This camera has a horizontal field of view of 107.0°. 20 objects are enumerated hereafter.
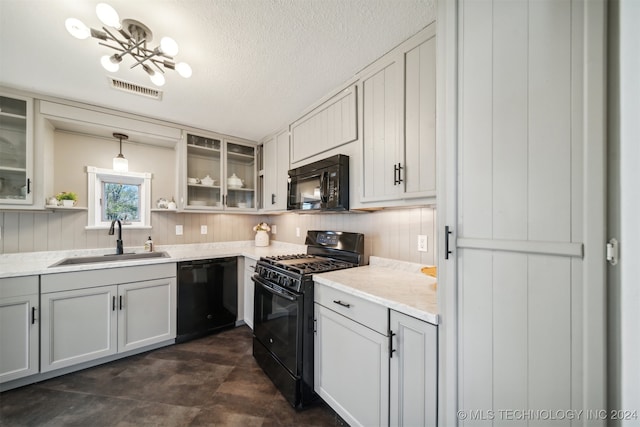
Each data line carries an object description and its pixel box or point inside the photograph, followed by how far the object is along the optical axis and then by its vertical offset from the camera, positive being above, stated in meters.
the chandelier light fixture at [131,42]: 1.17 +0.96
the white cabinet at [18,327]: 1.74 -0.87
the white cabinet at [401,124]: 1.35 +0.58
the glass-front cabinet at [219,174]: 2.88 +0.51
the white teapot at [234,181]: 3.11 +0.43
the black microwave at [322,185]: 1.83 +0.25
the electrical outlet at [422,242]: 1.68 -0.20
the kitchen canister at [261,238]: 3.41 -0.35
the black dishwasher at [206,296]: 2.50 -0.93
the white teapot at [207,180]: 2.95 +0.41
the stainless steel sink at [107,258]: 2.28 -0.47
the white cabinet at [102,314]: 1.91 -0.90
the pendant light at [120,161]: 2.58 +0.57
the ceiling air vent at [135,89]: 1.90 +1.04
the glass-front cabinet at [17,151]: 1.99 +0.53
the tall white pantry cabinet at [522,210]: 0.66 +0.02
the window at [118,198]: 2.54 +0.17
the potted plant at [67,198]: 2.22 +0.14
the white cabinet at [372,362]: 1.06 -0.78
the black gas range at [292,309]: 1.62 -0.73
